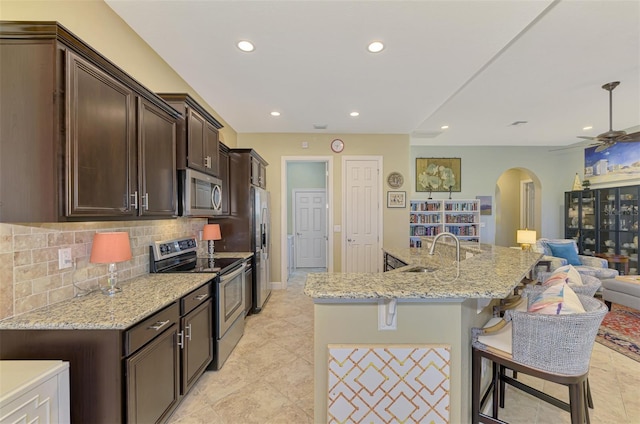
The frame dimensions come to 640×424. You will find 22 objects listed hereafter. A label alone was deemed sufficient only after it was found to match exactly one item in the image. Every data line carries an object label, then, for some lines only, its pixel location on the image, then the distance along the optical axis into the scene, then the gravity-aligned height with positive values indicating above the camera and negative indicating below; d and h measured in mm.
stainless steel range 2436 -634
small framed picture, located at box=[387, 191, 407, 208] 5121 +236
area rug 2814 -1407
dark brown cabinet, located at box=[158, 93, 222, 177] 2387 +699
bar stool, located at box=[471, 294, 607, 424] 1317 -689
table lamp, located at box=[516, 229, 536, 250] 5070 -524
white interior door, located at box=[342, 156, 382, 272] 5102 -76
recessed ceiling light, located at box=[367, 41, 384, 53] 2365 +1421
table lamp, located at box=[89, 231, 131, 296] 1647 -227
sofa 4215 -830
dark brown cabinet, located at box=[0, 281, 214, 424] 1351 -782
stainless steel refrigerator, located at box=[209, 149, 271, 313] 3684 -102
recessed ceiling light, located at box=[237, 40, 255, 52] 2340 +1418
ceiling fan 3311 +908
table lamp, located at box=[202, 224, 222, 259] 3092 -263
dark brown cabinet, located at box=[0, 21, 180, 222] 1282 +412
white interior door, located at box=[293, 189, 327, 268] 7004 -376
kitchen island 1414 -697
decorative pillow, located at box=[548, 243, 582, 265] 4754 -748
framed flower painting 6770 +853
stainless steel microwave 2400 +155
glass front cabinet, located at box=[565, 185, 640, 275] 5000 -237
